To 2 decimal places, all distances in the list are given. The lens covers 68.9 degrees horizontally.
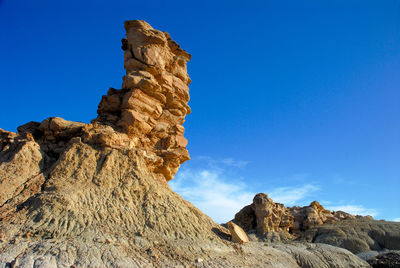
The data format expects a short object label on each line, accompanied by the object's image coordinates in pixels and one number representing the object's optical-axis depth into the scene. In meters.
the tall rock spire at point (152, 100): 18.36
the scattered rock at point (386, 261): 18.56
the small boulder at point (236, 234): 16.12
